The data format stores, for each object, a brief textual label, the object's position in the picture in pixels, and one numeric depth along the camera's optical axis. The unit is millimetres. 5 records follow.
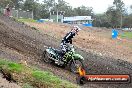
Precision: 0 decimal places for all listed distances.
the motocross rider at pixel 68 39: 17281
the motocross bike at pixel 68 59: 17062
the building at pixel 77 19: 107056
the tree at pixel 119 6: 131975
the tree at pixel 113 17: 121500
